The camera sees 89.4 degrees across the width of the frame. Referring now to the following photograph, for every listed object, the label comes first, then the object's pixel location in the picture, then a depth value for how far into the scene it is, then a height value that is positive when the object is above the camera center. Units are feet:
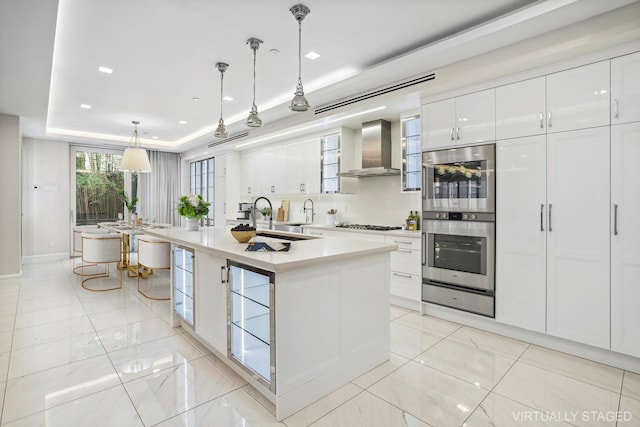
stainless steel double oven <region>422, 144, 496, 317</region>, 10.35 -0.56
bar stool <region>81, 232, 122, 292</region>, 15.81 -1.75
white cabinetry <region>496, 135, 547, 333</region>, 9.30 -0.64
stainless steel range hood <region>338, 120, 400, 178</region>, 15.06 +3.03
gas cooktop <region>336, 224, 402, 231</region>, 14.71 -0.71
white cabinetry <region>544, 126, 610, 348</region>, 8.27 -0.66
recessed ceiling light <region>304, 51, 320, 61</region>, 10.90 +5.37
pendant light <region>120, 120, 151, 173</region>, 18.21 +2.92
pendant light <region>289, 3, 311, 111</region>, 8.29 +3.20
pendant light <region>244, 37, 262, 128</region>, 10.00 +3.10
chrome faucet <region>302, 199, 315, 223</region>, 19.69 +0.12
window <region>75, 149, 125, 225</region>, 25.35 +2.15
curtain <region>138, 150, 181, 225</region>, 27.61 +2.11
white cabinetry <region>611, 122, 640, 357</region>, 7.79 -0.70
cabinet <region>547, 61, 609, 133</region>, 8.16 +3.00
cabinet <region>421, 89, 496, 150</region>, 10.27 +3.10
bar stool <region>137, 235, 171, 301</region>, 13.66 -1.74
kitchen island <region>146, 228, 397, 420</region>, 6.32 -2.26
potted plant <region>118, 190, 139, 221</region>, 20.02 +0.61
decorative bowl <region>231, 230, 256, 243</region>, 8.66 -0.62
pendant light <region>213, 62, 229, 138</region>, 11.65 +3.13
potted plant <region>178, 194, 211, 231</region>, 11.62 +0.19
